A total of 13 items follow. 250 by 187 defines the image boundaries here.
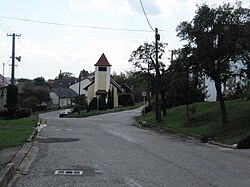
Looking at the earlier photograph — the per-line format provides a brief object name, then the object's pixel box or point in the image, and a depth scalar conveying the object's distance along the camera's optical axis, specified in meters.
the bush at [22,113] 55.86
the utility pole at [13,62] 58.88
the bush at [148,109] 57.95
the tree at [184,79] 26.86
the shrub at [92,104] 83.88
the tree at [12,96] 59.53
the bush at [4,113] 57.74
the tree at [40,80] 156.25
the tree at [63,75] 186.73
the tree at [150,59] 40.66
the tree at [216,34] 24.97
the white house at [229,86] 27.54
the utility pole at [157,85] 39.88
